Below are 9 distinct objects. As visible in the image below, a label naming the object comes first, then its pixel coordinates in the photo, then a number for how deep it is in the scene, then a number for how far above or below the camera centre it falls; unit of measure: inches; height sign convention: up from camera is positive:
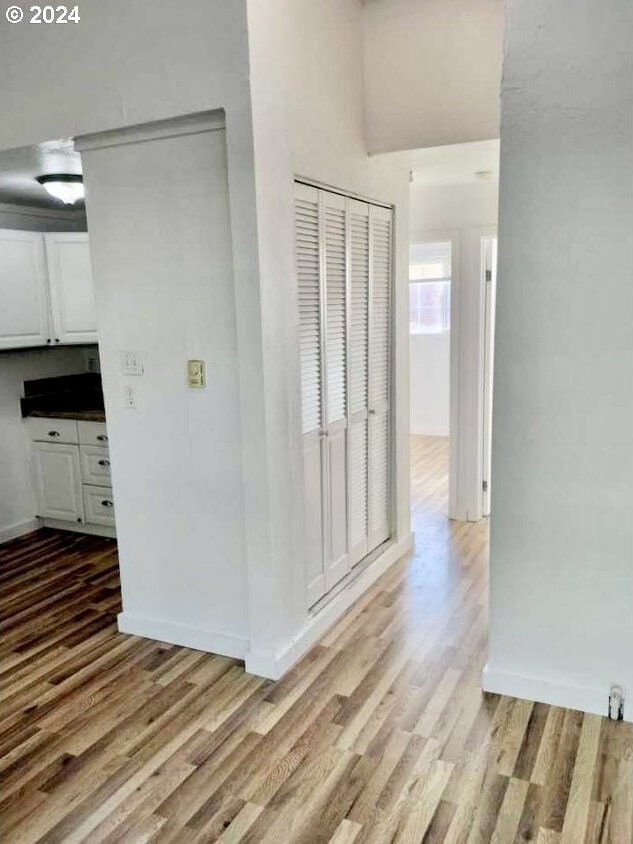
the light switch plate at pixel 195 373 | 107.4 -8.4
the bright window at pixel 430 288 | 294.0 +12.2
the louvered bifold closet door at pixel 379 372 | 139.3 -11.9
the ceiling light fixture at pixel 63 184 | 135.8 +28.5
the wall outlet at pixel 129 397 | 114.6 -12.8
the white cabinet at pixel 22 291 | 160.9 +8.4
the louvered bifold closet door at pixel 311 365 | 111.4 -8.3
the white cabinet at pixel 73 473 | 170.4 -39.1
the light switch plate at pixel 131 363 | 112.7 -6.9
